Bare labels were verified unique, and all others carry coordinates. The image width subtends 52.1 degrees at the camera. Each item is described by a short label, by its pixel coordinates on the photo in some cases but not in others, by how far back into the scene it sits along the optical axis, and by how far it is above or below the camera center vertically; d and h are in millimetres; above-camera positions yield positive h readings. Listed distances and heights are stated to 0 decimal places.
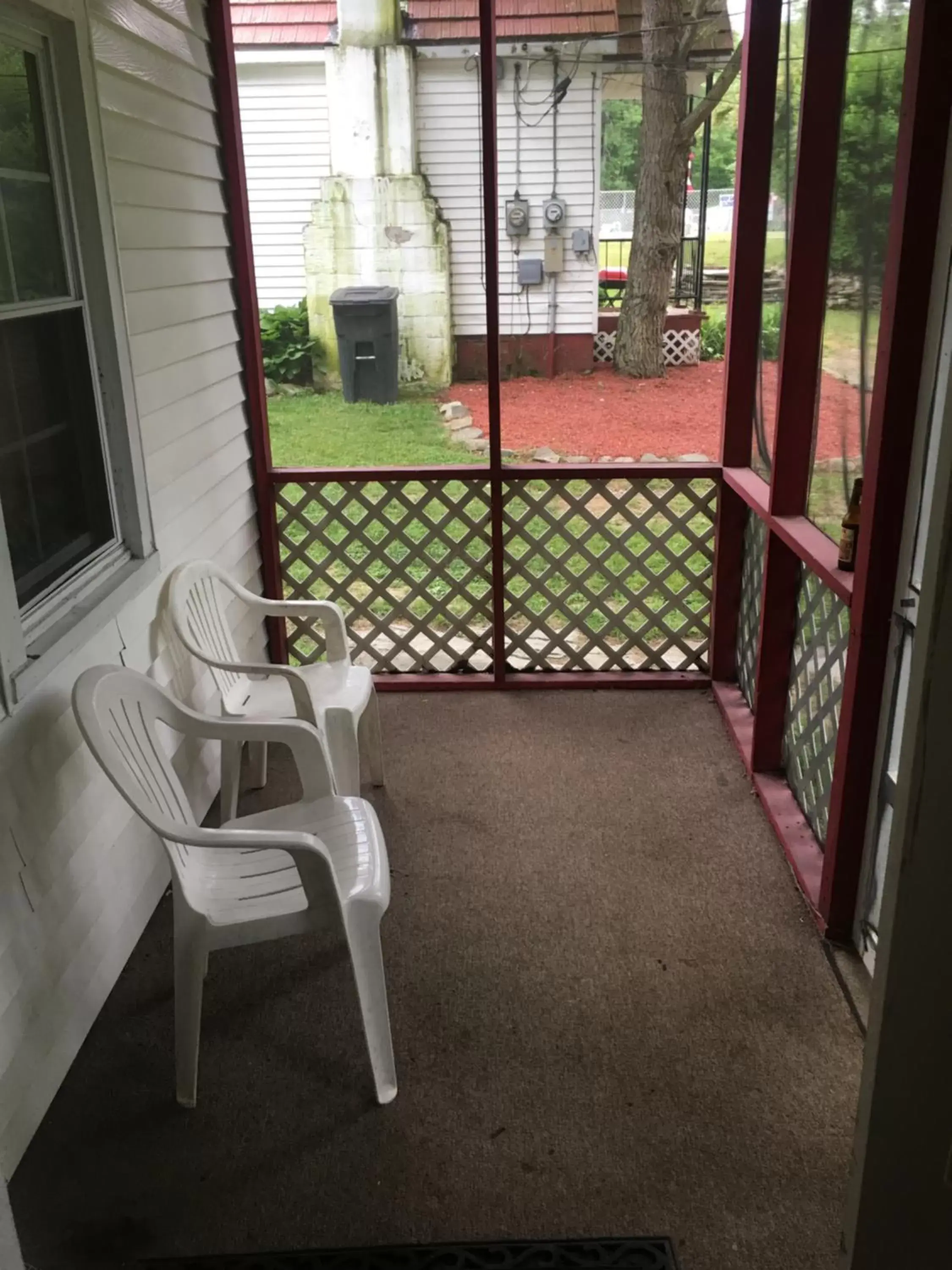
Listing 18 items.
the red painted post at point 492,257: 3021 +72
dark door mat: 1562 -1486
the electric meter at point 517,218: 4863 +295
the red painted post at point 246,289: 3045 -6
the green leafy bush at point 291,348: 5059 -307
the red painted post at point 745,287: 2873 -38
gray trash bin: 4930 -279
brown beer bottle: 2164 -547
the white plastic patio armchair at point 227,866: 1773 -1085
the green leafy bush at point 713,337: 4875 -298
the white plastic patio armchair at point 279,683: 2613 -1103
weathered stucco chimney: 4664 +373
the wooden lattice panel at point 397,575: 3604 -1054
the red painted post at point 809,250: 2311 +55
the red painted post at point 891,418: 1697 -264
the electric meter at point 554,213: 4809 +307
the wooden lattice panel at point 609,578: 3570 -1068
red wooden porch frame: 1783 -343
